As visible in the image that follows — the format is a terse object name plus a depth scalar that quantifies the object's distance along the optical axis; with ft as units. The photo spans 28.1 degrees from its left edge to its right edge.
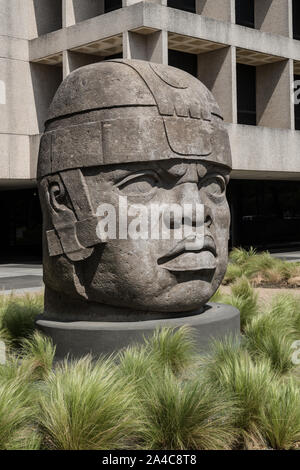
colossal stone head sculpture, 20.39
